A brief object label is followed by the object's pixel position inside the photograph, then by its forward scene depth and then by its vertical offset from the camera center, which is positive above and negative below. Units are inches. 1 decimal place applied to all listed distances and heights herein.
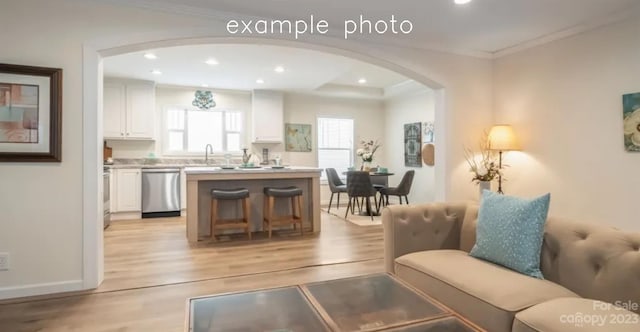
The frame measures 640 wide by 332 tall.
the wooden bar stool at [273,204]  172.7 -22.0
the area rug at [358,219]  209.9 -36.6
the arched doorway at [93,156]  103.8 +3.1
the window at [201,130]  259.1 +28.6
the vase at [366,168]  245.3 -1.9
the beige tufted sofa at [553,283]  52.4 -23.6
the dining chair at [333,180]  255.4 -11.6
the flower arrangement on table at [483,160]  162.1 +2.7
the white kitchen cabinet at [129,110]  227.5 +39.8
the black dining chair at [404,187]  226.7 -15.1
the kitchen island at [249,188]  162.4 -13.0
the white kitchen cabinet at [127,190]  222.1 -16.5
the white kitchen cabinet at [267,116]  265.6 +40.3
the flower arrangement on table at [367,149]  251.9 +15.6
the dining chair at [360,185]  217.9 -13.1
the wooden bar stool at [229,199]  162.5 -22.6
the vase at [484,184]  154.5 -9.1
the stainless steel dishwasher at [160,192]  229.0 -18.8
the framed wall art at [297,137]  283.6 +24.9
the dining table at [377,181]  236.5 -12.4
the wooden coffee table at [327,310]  53.7 -26.2
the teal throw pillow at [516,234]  70.7 -15.5
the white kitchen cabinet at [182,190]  239.0 -18.3
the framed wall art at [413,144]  267.6 +17.6
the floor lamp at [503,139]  154.5 +12.5
